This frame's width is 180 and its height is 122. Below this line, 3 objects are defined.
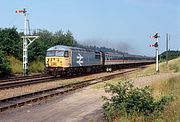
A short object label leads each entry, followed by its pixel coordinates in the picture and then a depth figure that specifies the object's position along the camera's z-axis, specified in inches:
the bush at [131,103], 468.1
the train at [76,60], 1405.0
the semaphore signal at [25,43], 1549.0
